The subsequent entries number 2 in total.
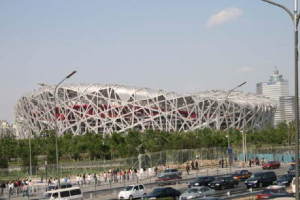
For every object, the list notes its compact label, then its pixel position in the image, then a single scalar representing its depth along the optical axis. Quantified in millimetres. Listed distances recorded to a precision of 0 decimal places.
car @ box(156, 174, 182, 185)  52900
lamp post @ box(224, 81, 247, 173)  64344
